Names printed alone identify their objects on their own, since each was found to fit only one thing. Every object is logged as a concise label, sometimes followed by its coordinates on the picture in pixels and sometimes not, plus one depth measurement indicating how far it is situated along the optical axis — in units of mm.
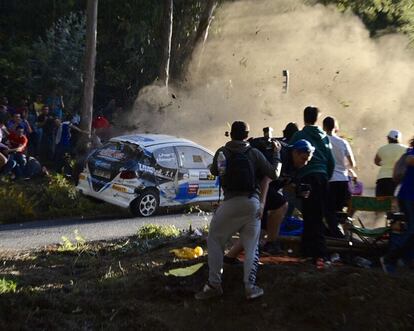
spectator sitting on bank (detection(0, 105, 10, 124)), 17266
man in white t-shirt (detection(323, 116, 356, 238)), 8805
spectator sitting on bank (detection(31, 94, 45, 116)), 18977
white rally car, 13109
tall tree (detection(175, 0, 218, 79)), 23031
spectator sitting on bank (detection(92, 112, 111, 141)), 19953
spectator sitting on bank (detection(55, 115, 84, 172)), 17438
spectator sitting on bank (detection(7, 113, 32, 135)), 16348
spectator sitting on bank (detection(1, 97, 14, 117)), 18519
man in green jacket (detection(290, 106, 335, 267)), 7242
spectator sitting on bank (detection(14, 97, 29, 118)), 18281
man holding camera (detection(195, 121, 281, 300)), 6203
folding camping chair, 8211
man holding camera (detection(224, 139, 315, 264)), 7121
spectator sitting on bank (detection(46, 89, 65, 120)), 19453
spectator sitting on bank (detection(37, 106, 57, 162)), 17938
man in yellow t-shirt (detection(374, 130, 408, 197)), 9805
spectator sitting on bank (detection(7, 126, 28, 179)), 15500
